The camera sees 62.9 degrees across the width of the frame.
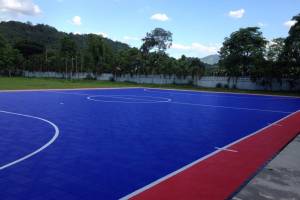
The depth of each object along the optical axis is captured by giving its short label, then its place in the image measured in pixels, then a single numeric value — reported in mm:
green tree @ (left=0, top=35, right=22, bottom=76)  45318
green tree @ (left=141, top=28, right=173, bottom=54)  38114
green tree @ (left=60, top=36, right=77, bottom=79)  43943
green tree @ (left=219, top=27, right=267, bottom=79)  27287
